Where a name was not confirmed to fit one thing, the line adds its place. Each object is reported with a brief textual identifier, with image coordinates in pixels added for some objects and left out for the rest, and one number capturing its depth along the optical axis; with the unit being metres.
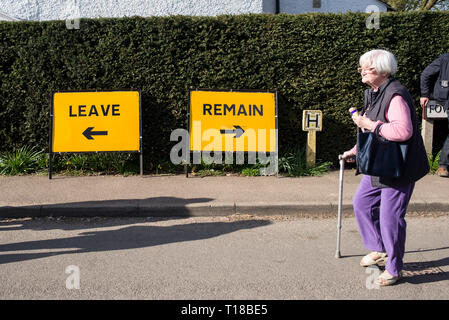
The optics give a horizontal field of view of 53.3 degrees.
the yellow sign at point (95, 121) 7.75
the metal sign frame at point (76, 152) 7.65
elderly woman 3.35
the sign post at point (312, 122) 8.00
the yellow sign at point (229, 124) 7.81
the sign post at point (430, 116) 7.96
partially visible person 7.29
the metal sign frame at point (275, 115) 7.78
